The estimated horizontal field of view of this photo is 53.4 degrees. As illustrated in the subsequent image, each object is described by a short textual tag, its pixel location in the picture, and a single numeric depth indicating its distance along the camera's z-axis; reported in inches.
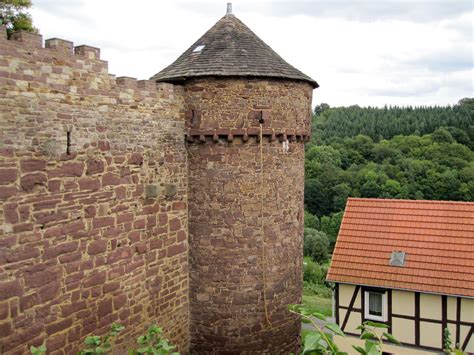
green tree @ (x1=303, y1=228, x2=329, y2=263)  1523.1
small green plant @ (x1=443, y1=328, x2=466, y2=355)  432.9
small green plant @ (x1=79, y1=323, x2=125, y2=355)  167.8
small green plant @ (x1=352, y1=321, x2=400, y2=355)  107.7
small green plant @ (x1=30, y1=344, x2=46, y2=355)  145.0
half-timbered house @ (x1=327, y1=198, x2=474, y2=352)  441.4
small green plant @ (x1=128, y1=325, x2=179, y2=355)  155.7
